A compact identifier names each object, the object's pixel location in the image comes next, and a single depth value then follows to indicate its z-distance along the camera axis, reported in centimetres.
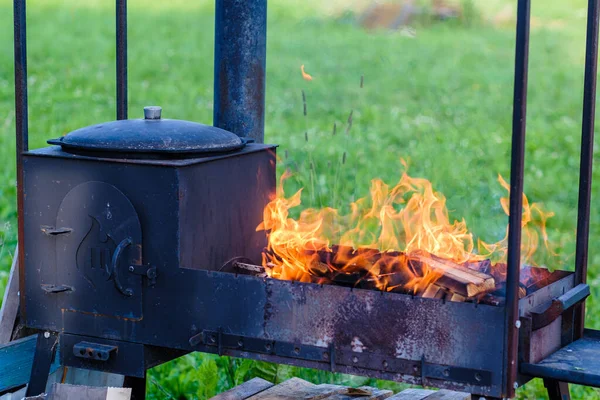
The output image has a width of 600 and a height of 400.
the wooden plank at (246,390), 691
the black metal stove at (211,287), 541
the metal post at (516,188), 517
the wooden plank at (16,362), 678
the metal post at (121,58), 706
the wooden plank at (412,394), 690
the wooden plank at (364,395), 694
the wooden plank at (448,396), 691
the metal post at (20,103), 634
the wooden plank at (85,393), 580
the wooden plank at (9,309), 700
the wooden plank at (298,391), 692
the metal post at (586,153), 625
